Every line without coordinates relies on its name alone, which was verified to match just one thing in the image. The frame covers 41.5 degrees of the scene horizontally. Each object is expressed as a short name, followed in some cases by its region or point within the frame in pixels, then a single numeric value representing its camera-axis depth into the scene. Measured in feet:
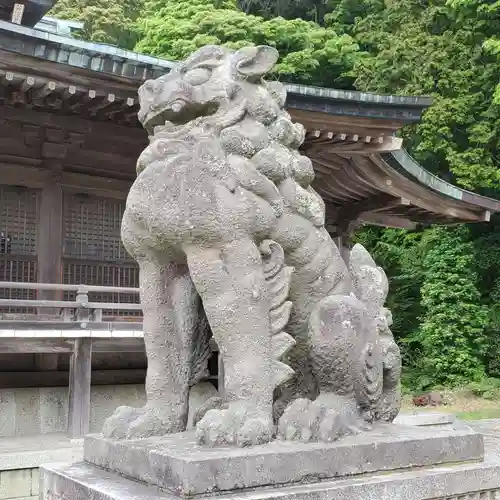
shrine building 21.47
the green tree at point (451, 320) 50.31
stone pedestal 7.17
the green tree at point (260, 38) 61.57
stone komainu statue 8.30
